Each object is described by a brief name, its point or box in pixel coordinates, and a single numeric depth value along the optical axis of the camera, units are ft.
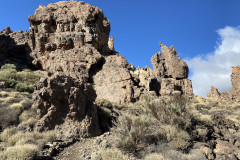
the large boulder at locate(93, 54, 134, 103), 46.77
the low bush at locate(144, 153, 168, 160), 17.47
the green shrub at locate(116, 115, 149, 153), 20.08
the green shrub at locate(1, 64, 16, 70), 62.24
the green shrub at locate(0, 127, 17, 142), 19.77
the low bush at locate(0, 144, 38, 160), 14.89
